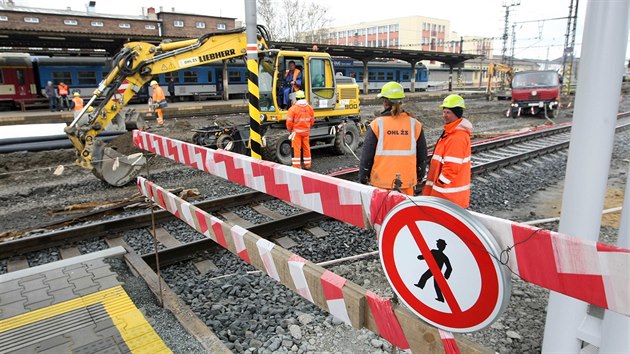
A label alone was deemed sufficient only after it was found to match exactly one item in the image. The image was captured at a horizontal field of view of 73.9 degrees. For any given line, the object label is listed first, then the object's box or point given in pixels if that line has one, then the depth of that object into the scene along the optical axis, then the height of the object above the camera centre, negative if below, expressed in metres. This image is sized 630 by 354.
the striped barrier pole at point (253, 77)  6.70 +0.08
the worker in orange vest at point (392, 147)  4.48 -0.71
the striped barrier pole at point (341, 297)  1.78 -1.07
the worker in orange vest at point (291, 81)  10.52 -0.01
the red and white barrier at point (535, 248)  1.28 -0.59
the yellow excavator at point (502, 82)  34.34 -0.23
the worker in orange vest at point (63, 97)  23.47 -0.82
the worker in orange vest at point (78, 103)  18.04 -0.89
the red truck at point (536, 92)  21.36 -0.66
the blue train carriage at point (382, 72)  38.22 +0.80
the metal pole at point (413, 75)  40.94 +0.45
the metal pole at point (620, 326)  1.96 -1.15
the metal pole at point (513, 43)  44.68 +3.86
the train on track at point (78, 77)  25.31 +0.35
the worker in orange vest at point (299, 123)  9.42 -0.93
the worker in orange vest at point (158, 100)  17.67 -0.77
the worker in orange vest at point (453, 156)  4.18 -0.76
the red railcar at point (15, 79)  24.97 +0.24
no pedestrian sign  1.54 -0.72
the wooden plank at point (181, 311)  3.23 -1.97
